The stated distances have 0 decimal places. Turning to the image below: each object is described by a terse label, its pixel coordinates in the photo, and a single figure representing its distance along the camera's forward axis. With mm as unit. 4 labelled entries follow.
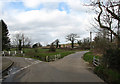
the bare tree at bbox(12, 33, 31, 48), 45935
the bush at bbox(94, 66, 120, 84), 4545
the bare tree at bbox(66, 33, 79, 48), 60527
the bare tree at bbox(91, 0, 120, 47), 7038
